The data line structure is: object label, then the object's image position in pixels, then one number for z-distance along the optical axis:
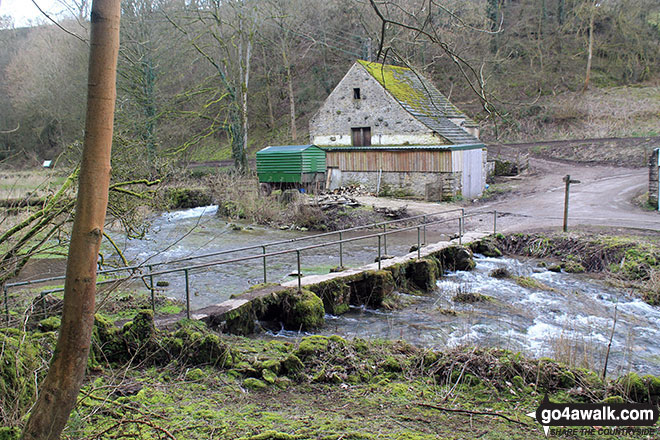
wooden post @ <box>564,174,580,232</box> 15.18
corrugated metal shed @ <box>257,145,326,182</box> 25.83
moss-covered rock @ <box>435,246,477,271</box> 13.78
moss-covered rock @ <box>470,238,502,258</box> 15.19
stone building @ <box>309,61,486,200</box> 23.98
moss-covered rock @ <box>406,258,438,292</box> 12.07
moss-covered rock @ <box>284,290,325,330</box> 8.95
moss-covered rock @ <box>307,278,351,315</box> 9.96
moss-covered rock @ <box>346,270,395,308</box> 10.66
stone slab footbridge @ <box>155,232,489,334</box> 8.23
